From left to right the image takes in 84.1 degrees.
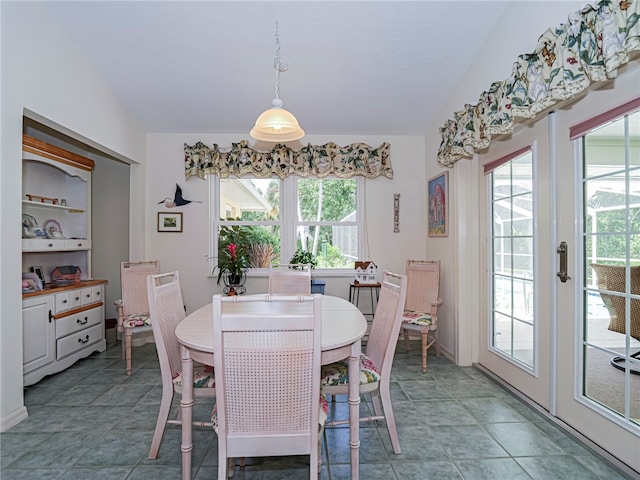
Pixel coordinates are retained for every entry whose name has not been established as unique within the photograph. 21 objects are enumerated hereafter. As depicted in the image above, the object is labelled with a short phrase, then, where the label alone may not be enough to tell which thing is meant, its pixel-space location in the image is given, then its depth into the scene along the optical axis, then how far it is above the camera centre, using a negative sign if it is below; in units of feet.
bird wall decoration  13.84 +1.62
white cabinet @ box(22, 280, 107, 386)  9.23 -2.49
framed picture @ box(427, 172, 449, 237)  12.10 +1.32
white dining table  5.19 -1.71
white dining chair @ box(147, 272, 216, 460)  6.00 -2.21
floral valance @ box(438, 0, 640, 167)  4.98 +2.99
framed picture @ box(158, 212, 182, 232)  13.93 +0.80
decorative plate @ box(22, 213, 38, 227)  10.62 +0.68
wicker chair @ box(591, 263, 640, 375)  5.85 -1.03
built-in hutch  9.53 -0.58
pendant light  7.23 +2.43
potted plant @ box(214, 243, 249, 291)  13.12 -0.88
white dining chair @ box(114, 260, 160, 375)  10.94 -1.94
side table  13.80 -2.18
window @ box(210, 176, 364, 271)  14.44 +1.01
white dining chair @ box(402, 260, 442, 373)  11.12 -1.96
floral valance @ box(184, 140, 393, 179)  13.78 +3.16
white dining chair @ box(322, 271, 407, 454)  6.28 -2.37
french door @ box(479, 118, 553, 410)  7.93 -0.57
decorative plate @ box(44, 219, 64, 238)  11.41 +0.45
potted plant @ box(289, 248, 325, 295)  13.06 -0.71
